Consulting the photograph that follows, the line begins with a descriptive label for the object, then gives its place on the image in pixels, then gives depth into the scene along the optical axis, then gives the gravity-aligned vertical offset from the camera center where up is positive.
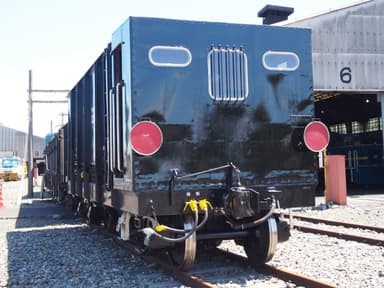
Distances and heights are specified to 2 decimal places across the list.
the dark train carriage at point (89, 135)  7.96 +0.75
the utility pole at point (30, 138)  26.16 +2.03
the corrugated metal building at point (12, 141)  83.81 +6.01
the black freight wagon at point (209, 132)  5.75 +0.49
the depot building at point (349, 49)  20.72 +5.14
